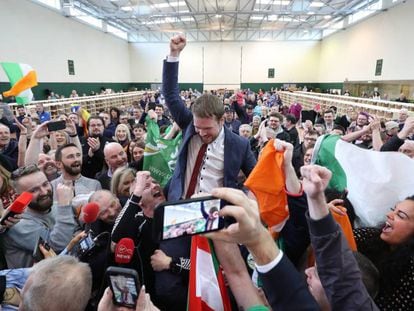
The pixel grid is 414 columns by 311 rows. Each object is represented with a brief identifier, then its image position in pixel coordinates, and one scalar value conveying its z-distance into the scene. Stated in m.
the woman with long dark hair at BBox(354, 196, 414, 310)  1.24
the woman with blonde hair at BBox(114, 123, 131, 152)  4.48
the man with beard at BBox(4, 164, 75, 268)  1.72
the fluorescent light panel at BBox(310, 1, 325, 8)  18.36
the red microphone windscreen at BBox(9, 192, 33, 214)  1.47
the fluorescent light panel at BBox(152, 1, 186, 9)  18.33
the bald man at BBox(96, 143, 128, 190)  3.15
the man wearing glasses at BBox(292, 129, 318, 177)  3.68
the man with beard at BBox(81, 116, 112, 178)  3.73
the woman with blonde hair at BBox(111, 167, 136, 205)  2.46
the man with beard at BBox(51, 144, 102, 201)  2.81
